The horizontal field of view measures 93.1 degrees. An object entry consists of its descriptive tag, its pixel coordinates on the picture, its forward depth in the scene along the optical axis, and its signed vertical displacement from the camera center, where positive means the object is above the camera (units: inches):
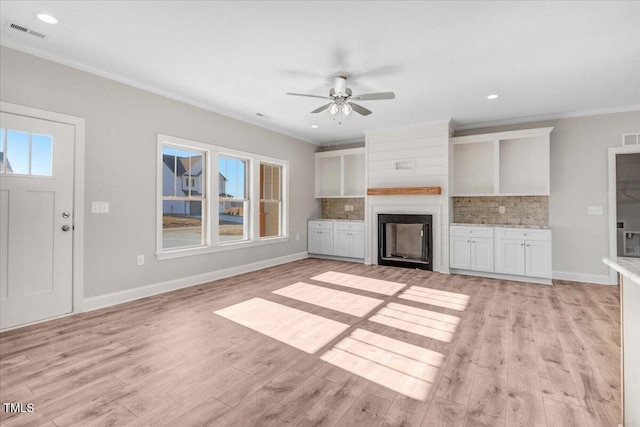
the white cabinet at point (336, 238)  252.8 -18.3
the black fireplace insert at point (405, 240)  219.5 -17.7
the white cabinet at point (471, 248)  199.0 -20.7
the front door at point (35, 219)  112.9 -1.1
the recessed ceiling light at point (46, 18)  97.1 +64.7
